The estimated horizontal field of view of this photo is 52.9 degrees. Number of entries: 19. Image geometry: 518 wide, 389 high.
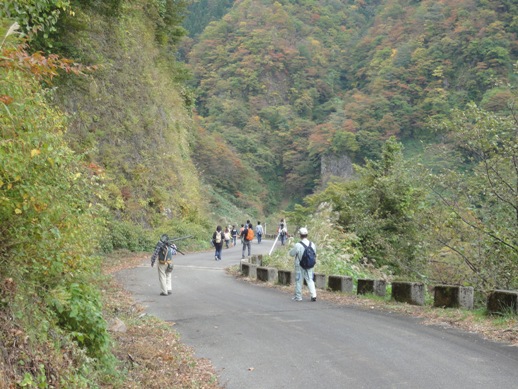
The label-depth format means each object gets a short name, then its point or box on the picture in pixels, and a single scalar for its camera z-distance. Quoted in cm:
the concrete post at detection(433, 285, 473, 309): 1055
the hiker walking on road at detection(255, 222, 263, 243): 3831
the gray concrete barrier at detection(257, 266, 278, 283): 1722
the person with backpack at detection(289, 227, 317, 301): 1300
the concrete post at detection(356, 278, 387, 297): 1299
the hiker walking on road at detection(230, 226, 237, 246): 3991
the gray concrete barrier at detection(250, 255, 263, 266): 2017
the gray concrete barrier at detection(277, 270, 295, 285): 1625
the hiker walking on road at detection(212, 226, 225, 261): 2448
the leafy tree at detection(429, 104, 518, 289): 1097
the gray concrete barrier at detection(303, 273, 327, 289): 1508
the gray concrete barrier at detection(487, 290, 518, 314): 930
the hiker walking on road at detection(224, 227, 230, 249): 3406
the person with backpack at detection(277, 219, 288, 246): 3408
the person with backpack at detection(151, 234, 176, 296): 1395
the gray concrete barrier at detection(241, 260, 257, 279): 1880
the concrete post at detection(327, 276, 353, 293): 1402
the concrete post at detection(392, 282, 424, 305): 1148
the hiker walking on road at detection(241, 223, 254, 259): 2625
